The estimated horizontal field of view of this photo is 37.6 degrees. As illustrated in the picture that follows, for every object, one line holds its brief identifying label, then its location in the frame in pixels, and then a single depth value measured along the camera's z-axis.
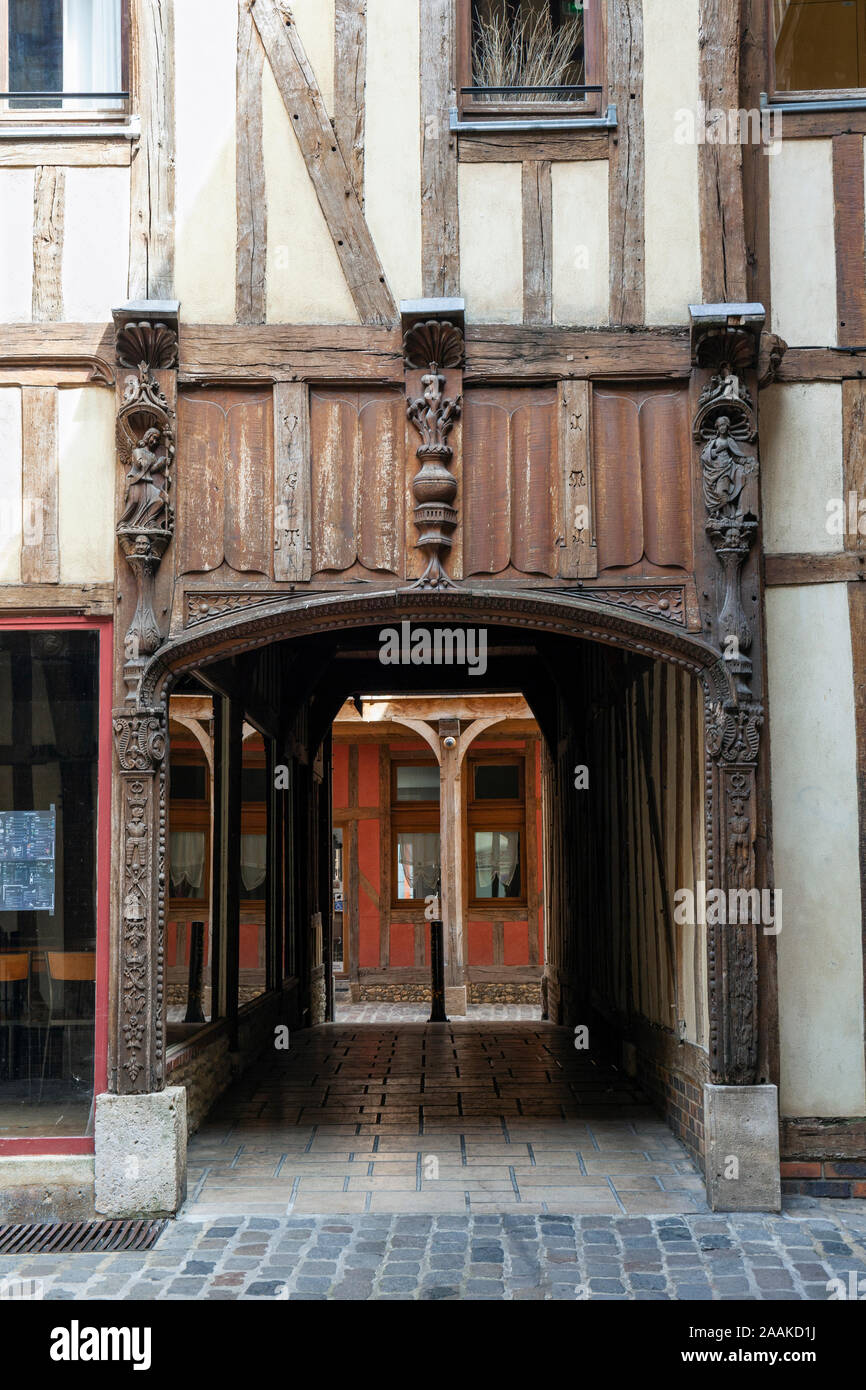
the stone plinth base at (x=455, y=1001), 14.84
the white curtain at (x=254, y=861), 8.86
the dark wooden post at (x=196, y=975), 7.03
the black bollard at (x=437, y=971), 12.36
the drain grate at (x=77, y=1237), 5.03
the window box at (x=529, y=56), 6.04
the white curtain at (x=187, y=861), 6.72
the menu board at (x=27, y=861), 5.71
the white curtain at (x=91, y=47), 6.11
